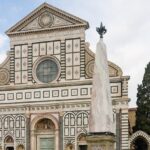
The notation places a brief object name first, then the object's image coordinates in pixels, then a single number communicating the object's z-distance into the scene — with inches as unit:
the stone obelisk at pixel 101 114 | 443.9
